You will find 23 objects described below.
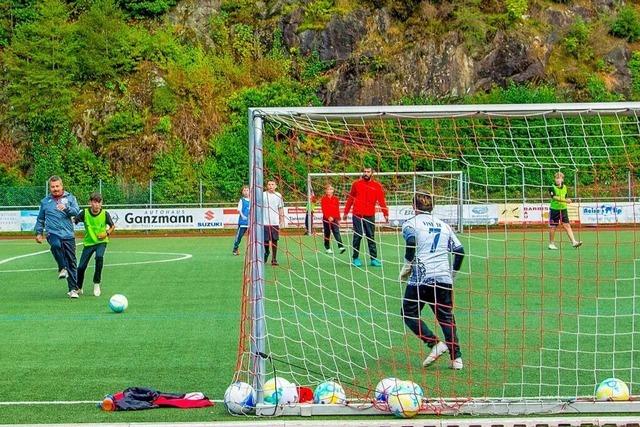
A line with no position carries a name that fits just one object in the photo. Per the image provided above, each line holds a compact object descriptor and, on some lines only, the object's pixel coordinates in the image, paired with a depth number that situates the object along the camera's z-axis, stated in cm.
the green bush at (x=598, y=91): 4616
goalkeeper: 980
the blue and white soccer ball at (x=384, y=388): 807
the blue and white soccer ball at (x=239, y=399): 804
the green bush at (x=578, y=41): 4862
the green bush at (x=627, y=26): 4947
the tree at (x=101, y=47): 4762
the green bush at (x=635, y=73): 4712
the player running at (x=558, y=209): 2495
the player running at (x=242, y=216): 2488
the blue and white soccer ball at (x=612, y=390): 823
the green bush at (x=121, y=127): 4603
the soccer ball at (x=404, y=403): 792
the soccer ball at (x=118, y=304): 1434
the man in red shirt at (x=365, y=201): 2086
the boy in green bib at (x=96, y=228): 1628
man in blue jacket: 1656
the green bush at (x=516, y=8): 4900
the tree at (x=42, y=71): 4644
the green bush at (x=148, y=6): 4991
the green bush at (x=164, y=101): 4628
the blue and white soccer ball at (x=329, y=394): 818
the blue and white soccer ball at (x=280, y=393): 814
